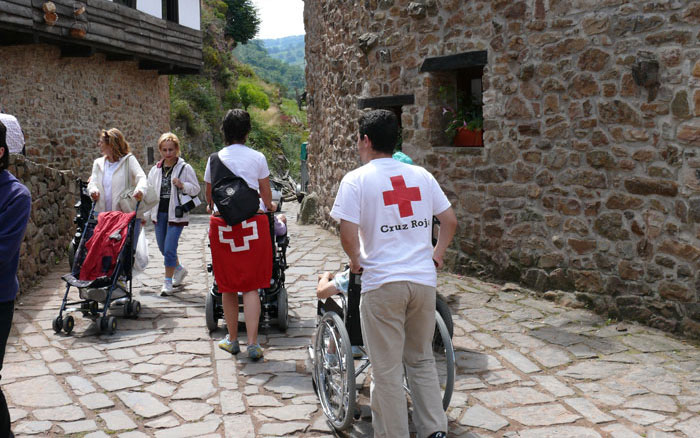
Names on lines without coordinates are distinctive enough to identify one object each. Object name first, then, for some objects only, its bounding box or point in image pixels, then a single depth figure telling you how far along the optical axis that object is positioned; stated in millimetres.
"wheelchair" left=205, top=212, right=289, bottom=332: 5727
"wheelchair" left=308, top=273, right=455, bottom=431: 3656
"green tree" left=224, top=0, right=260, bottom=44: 42375
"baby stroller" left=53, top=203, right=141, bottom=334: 5785
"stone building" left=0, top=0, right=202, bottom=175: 13430
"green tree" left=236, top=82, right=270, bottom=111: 38781
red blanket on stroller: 5840
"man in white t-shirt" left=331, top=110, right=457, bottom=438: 3256
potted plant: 7867
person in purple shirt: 3055
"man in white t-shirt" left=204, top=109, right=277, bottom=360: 4980
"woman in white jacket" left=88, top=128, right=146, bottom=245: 6543
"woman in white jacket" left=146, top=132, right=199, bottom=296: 7020
